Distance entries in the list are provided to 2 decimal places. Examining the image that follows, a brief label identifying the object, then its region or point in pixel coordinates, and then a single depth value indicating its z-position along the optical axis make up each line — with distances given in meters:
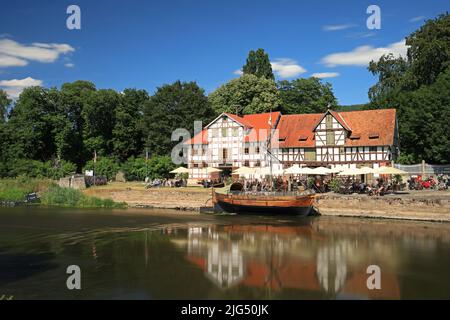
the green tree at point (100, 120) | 58.78
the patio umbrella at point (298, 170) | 35.16
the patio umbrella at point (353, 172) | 33.48
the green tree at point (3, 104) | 67.61
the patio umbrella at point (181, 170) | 42.90
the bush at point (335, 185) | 34.88
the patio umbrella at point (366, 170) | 32.74
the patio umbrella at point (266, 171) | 36.22
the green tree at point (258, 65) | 68.75
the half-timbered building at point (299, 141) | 42.88
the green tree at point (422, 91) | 40.50
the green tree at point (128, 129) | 60.06
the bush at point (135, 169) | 52.78
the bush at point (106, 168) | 55.19
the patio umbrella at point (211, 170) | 43.30
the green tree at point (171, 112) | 56.31
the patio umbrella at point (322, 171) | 35.09
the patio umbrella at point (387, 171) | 31.56
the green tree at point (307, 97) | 63.88
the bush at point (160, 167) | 51.53
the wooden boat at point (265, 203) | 30.62
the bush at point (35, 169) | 51.81
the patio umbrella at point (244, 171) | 38.25
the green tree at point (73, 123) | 57.00
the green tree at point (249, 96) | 59.28
